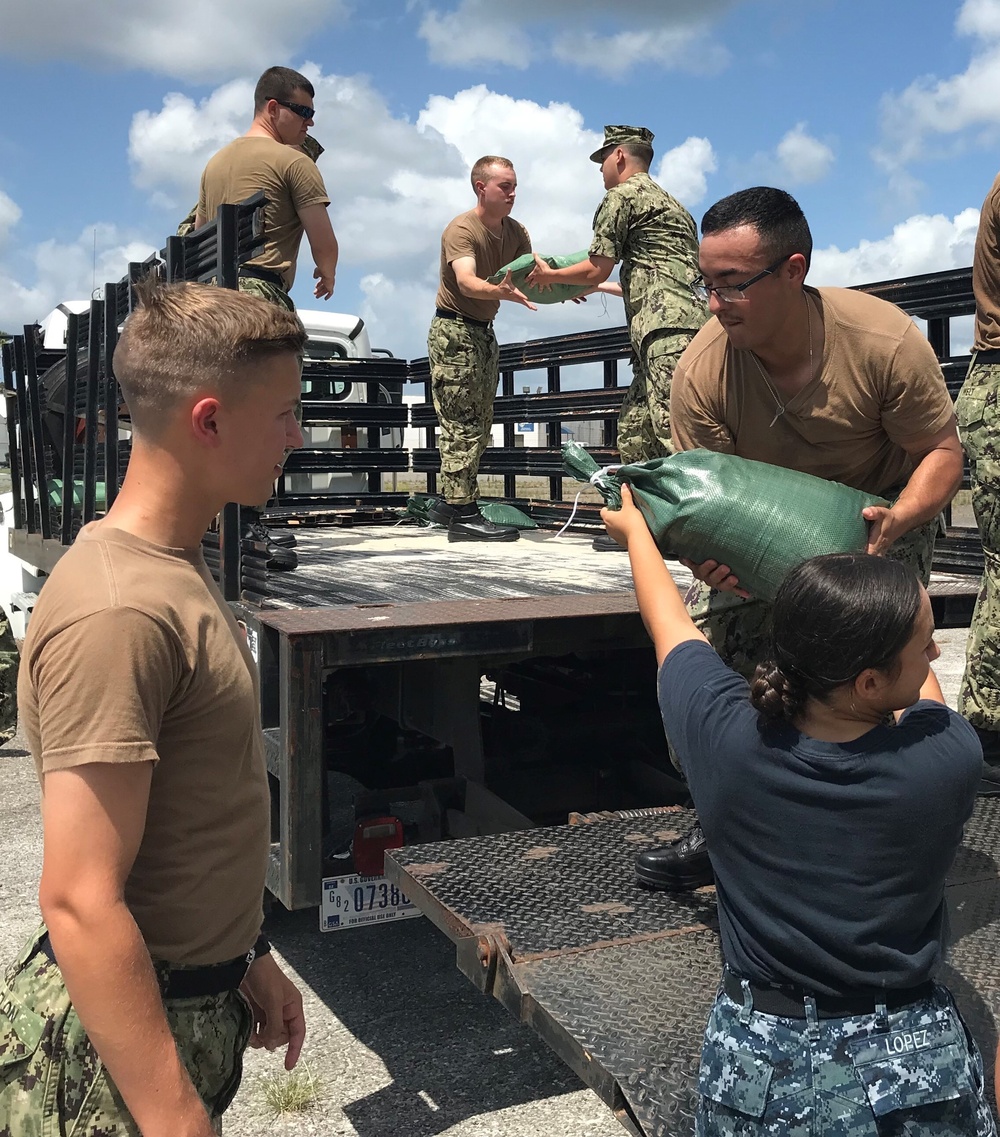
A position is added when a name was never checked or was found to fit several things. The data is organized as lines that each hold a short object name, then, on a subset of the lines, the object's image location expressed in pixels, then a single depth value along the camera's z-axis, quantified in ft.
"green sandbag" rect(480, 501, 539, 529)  20.57
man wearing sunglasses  16.21
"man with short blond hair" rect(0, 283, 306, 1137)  3.98
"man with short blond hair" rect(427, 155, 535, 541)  19.44
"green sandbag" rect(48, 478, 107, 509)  20.94
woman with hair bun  4.98
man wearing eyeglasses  8.45
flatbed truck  7.39
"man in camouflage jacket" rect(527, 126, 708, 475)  16.67
